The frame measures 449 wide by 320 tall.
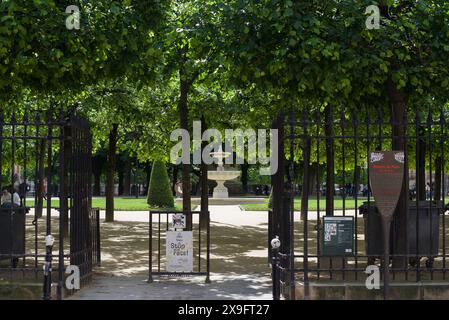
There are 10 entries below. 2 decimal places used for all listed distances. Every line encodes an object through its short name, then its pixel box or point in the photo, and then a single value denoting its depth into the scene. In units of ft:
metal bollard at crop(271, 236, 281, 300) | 31.74
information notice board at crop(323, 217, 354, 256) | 35.04
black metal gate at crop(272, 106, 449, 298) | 33.83
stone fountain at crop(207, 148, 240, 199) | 157.60
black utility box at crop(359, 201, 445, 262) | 37.24
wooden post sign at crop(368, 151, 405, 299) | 30.94
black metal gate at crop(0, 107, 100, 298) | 34.22
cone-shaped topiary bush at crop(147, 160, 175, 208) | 133.39
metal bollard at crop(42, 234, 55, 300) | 30.27
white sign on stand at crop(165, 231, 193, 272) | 40.65
